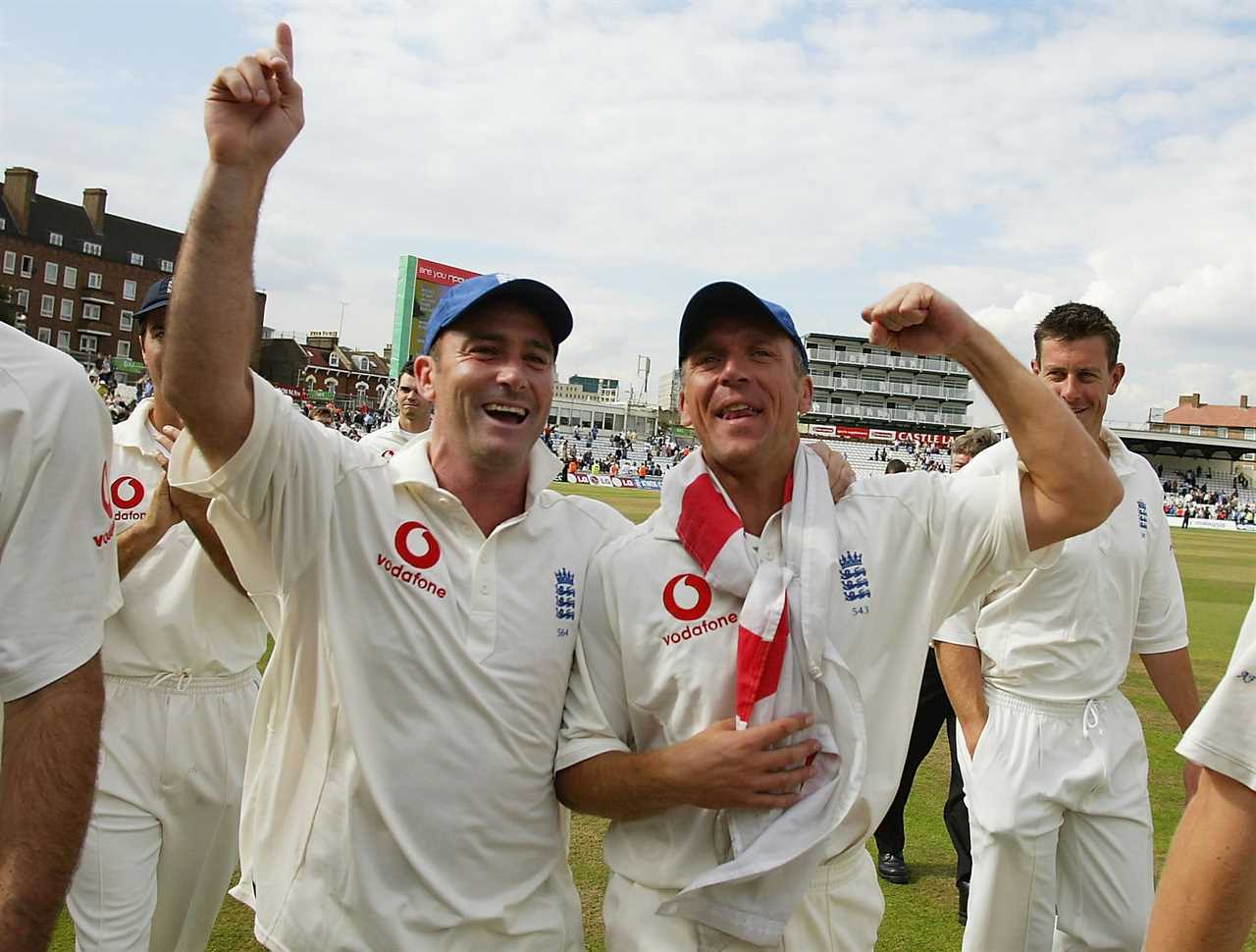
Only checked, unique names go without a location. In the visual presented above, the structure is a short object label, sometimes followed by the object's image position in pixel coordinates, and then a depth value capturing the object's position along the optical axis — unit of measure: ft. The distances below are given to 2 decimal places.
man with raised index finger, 7.70
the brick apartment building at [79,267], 244.63
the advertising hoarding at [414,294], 180.86
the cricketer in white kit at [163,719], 11.36
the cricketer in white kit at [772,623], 7.78
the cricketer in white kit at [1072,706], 13.07
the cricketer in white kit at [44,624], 5.63
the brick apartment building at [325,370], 298.99
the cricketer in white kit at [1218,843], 5.07
